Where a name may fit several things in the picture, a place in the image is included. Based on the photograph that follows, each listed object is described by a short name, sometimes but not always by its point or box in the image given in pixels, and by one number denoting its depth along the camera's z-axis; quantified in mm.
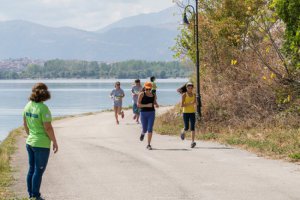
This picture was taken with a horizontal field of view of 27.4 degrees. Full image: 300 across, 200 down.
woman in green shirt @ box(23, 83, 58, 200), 9078
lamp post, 22502
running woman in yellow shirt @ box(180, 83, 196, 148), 17172
